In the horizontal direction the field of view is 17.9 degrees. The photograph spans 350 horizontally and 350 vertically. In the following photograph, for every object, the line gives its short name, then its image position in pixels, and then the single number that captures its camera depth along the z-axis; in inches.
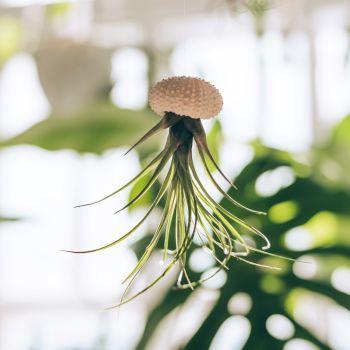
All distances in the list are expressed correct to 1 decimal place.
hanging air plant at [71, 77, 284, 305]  27.4
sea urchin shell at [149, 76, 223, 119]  27.4
